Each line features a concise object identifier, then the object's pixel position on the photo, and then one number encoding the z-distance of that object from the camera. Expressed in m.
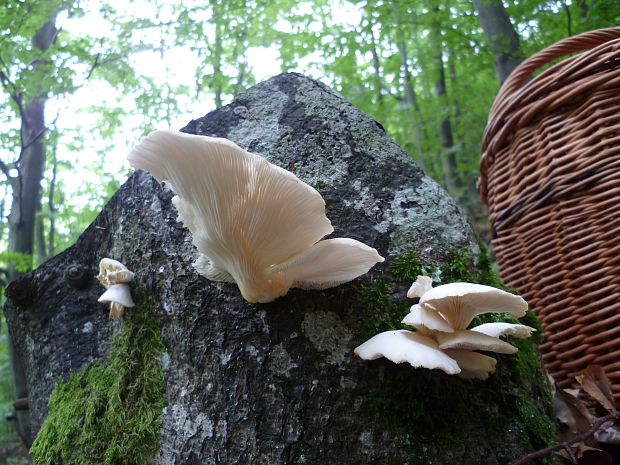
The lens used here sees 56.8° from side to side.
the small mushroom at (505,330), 0.30
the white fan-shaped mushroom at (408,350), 0.28
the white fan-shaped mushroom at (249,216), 0.28
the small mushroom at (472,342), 0.29
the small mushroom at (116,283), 0.37
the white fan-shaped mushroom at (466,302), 0.28
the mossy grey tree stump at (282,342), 0.31
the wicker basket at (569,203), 0.38
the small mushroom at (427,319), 0.29
